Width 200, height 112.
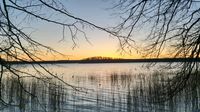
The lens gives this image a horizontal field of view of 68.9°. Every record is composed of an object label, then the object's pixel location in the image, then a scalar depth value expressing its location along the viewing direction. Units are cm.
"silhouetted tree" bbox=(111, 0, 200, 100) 223
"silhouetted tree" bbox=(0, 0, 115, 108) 127
